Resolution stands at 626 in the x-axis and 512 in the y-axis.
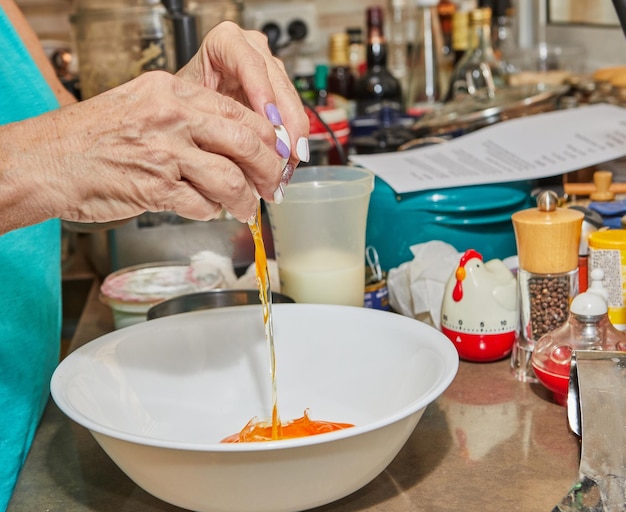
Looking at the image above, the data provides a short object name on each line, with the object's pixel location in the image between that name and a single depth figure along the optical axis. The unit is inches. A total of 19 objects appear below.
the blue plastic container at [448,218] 45.4
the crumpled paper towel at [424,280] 41.3
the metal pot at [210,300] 40.9
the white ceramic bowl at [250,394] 25.3
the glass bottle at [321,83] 72.9
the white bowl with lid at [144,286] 44.6
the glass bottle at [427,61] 81.2
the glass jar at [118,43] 67.9
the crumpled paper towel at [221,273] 47.3
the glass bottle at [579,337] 32.9
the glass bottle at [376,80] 75.5
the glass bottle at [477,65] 72.2
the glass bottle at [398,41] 87.2
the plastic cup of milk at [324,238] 40.5
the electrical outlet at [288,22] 92.1
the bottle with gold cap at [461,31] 78.0
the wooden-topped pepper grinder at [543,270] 35.8
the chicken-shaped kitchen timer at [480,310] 38.7
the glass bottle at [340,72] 81.7
